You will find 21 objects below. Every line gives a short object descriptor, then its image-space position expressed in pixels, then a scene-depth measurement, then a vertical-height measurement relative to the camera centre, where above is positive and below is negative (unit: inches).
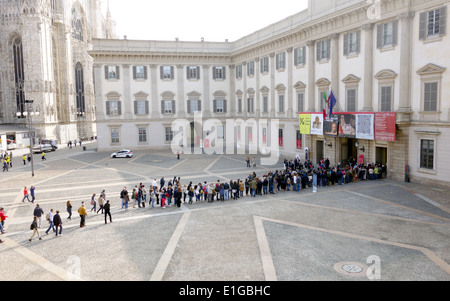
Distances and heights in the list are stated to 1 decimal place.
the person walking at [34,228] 634.0 -183.4
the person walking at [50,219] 672.7 -177.6
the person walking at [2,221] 677.8 -182.5
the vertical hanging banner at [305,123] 1382.9 -6.5
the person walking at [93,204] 823.1 -184.6
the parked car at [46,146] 2023.1 -115.9
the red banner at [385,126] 1026.7 -18.8
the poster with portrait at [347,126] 1164.5 -18.5
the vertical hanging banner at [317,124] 1315.3 -10.8
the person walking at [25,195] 922.1 -179.1
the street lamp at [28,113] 1438.4 +59.2
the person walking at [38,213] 689.0 -169.4
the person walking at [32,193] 911.9 -173.1
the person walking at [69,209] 758.3 -180.5
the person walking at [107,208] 712.4 -168.0
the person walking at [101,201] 784.9 -169.9
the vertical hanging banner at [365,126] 1089.4 -18.6
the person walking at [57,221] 650.2 -176.1
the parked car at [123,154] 1753.2 -144.5
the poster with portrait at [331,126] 1239.5 -18.3
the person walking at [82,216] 706.2 -183.1
